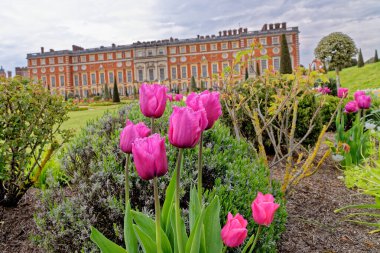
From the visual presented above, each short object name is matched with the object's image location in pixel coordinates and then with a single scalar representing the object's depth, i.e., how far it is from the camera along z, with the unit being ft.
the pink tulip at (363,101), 12.10
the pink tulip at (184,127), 3.08
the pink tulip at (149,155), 3.07
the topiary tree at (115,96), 94.12
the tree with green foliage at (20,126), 8.85
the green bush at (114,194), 5.76
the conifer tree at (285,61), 76.65
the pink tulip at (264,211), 3.63
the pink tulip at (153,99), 3.82
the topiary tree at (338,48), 47.98
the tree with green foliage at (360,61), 102.32
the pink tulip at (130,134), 3.76
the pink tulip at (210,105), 3.75
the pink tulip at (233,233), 3.55
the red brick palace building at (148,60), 154.61
